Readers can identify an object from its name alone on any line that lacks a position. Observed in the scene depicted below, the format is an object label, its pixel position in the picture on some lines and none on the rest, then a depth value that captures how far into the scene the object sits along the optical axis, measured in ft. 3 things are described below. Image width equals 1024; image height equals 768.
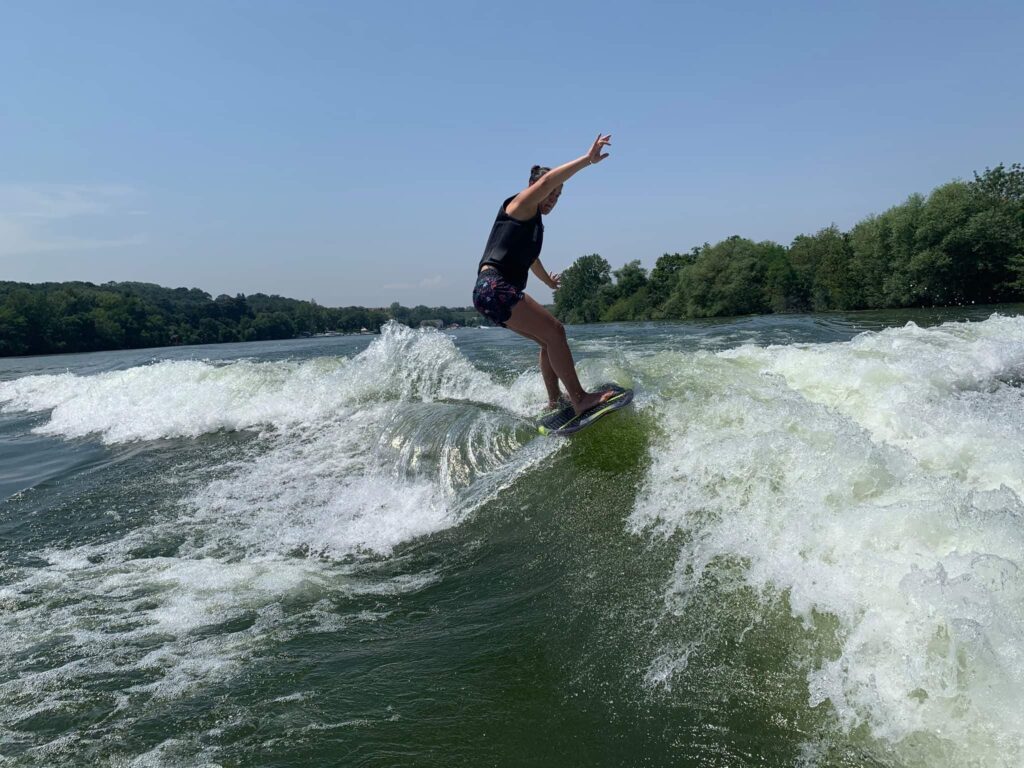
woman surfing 17.53
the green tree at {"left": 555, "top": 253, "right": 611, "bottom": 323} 340.39
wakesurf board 17.79
